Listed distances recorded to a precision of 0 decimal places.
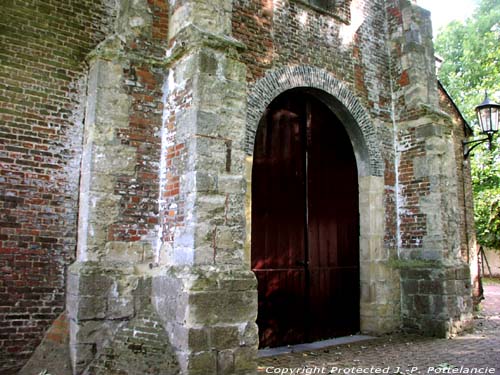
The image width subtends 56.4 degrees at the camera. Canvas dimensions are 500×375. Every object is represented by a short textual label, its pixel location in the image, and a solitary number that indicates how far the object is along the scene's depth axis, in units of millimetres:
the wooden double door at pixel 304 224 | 7133
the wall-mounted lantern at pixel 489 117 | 9086
